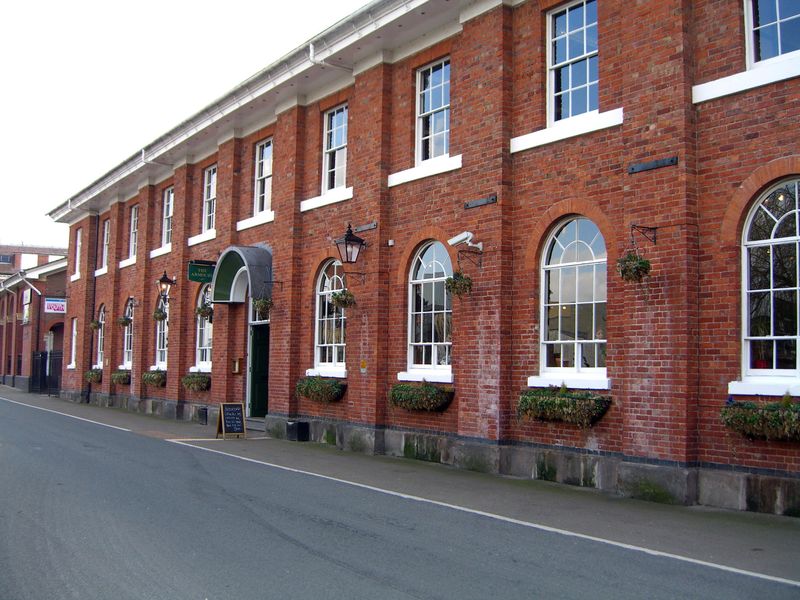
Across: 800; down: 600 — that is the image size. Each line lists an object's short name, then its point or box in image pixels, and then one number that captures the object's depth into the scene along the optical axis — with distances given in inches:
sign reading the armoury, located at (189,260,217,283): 800.9
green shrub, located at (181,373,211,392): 836.2
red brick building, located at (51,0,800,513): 371.2
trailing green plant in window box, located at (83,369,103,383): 1148.5
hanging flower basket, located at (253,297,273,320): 700.0
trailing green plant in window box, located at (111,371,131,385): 1048.8
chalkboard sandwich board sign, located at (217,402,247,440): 674.8
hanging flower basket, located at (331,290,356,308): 603.5
